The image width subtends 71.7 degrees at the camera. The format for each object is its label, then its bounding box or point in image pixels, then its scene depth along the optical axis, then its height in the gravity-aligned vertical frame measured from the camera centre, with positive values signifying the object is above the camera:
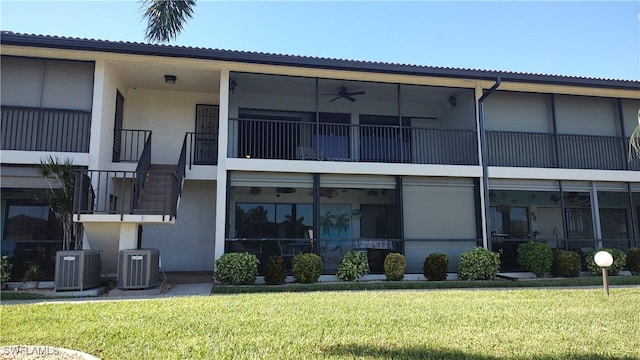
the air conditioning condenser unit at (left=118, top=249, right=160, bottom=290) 9.16 -0.64
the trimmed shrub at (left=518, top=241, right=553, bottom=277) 11.30 -0.54
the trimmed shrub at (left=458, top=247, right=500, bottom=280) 10.94 -0.69
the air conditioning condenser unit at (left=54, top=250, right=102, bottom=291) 8.84 -0.63
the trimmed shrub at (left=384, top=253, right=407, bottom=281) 10.85 -0.72
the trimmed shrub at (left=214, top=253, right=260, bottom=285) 9.81 -0.69
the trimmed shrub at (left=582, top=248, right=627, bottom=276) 11.55 -0.70
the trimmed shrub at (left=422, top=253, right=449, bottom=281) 10.88 -0.73
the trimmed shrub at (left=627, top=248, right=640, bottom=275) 11.80 -0.65
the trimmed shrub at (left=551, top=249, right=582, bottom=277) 11.27 -0.69
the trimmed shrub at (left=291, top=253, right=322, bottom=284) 10.21 -0.72
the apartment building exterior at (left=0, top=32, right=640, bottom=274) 10.41 +2.34
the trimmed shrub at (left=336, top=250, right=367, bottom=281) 10.72 -0.71
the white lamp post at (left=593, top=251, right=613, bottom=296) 8.16 -0.47
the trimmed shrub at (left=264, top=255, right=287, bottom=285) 10.16 -0.78
